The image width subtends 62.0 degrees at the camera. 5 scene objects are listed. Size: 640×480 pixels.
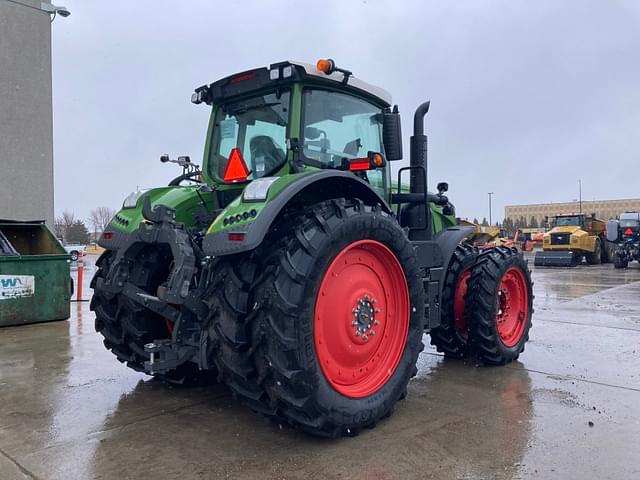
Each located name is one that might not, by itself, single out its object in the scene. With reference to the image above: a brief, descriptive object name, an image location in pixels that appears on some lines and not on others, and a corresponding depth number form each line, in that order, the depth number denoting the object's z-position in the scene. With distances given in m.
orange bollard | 10.87
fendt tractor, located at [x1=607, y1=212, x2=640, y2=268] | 20.58
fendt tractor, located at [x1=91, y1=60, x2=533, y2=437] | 3.14
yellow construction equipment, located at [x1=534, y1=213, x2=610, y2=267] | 21.98
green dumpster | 7.71
